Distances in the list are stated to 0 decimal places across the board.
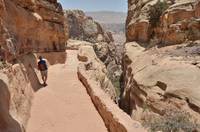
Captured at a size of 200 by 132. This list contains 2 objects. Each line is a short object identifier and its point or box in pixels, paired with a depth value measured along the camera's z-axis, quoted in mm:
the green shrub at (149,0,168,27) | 14671
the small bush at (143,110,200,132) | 4257
